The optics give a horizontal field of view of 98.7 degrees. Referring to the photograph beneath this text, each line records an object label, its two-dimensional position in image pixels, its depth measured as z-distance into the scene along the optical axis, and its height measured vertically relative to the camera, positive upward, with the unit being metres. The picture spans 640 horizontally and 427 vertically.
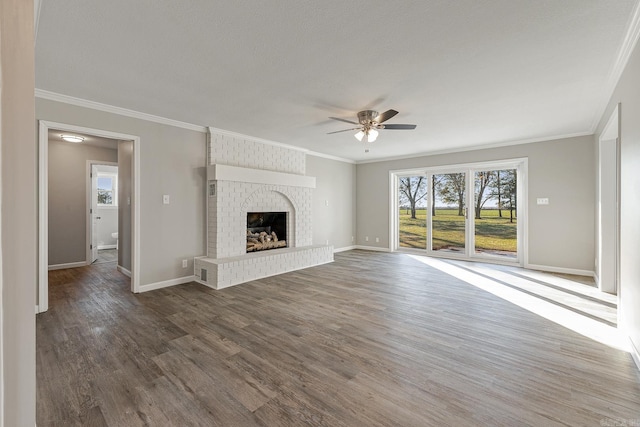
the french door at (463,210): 5.61 +0.05
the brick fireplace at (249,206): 4.32 +0.12
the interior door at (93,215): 5.68 -0.04
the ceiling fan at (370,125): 3.54 +1.17
